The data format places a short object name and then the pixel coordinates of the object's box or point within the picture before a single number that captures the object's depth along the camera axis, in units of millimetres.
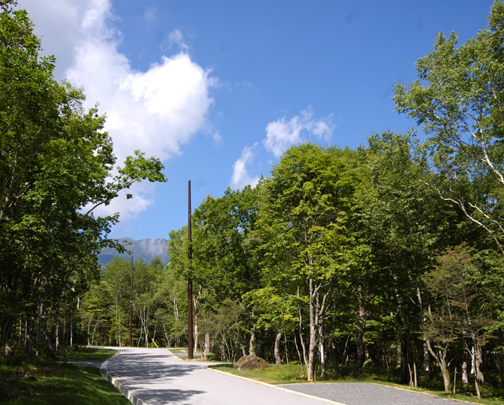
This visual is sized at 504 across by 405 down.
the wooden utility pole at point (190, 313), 24484
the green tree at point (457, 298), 14031
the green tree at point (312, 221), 16484
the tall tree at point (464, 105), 14602
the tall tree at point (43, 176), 8875
